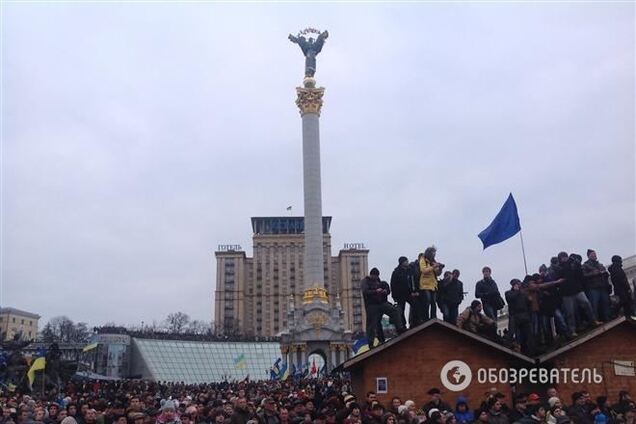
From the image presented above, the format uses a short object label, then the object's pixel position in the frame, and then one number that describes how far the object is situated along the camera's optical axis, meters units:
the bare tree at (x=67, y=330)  106.56
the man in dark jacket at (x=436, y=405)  13.24
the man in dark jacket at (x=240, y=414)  11.98
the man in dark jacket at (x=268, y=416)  11.94
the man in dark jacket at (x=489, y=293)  18.14
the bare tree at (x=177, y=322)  130.12
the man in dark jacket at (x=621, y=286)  17.28
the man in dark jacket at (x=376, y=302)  18.09
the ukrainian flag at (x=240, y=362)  48.49
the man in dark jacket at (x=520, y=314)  17.17
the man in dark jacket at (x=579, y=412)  12.46
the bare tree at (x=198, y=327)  137.25
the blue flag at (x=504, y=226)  19.67
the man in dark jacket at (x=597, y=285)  17.16
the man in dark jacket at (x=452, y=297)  18.27
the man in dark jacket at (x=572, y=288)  17.02
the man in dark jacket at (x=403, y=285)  18.03
